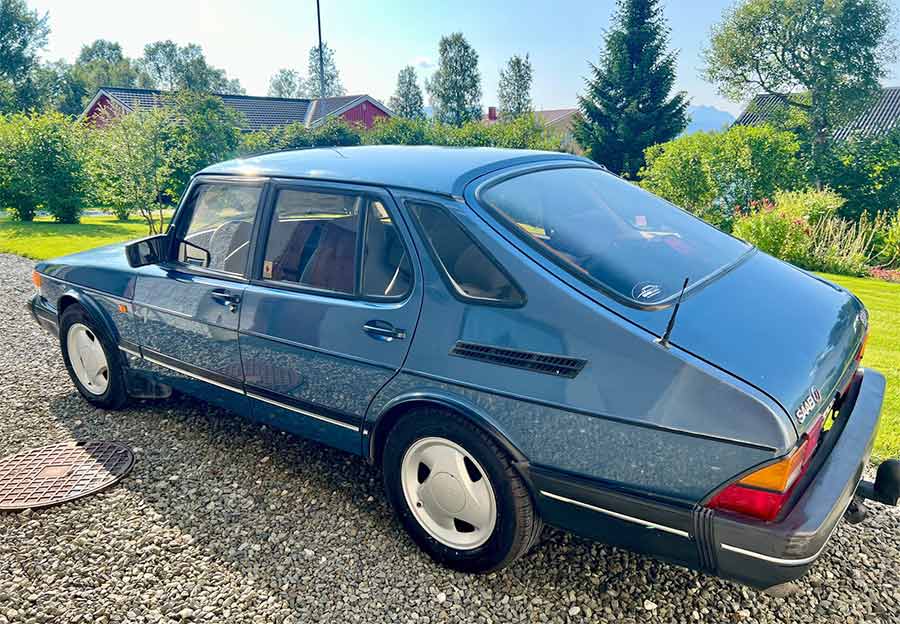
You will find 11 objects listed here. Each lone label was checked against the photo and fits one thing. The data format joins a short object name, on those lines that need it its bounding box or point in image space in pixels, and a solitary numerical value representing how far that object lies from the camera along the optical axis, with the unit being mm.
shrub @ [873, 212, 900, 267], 12876
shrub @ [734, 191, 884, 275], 11672
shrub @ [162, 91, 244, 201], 22528
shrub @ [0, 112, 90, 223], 17344
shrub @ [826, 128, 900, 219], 19906
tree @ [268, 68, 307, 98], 103562
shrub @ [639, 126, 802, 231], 15828
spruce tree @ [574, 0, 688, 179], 33656
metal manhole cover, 3307
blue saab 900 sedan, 1950
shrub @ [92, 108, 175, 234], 13195
